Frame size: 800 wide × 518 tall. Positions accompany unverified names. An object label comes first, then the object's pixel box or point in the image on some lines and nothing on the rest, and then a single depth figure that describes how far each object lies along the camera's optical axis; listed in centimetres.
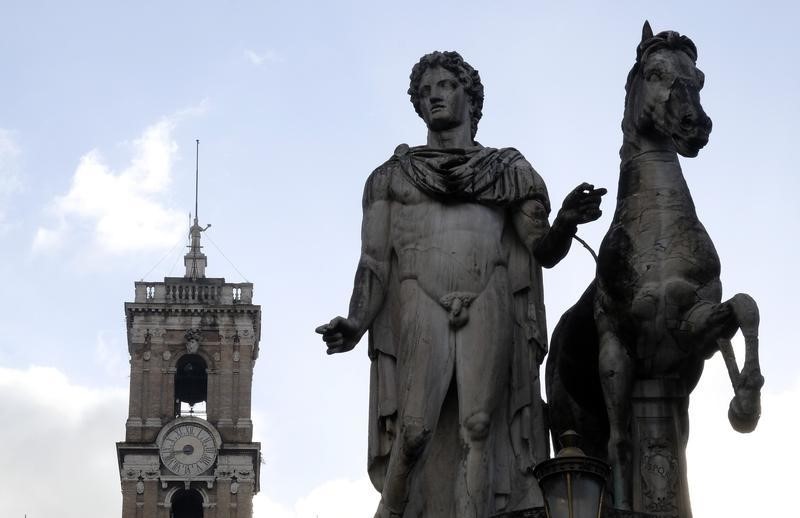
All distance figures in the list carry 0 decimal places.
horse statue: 1596
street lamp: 1335
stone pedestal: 1588
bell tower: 12019
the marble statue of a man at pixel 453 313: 1650
